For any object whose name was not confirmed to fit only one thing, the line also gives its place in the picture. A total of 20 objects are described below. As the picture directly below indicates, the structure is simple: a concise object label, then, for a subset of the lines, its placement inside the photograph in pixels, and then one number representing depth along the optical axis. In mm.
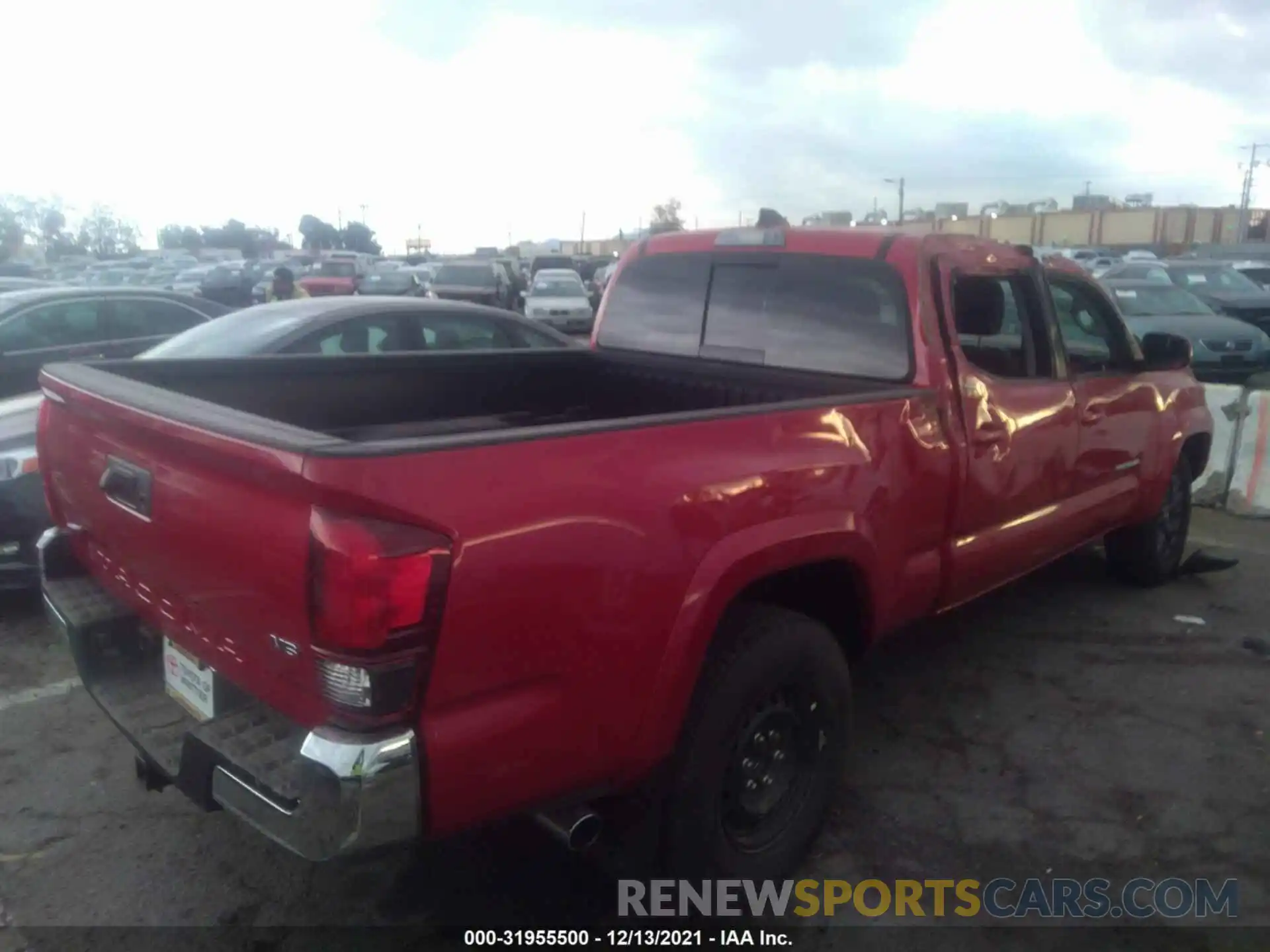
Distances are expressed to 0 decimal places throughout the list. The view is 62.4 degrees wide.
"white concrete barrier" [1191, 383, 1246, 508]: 7902
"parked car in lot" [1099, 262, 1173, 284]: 19025
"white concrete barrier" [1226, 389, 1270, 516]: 7734
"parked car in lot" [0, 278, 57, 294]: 12766
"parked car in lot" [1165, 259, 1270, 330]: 17359
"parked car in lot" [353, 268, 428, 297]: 26016
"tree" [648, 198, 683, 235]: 80250
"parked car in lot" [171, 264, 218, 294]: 31834
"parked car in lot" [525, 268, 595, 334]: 23719
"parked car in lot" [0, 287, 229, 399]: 7961
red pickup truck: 2191
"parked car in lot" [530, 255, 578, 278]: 37356
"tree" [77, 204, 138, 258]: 82562
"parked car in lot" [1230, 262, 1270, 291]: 24703
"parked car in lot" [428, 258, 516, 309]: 23219
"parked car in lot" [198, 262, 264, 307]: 20422
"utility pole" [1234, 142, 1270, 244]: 67500
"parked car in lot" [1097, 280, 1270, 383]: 14008
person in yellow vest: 15551
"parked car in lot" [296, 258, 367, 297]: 25000
